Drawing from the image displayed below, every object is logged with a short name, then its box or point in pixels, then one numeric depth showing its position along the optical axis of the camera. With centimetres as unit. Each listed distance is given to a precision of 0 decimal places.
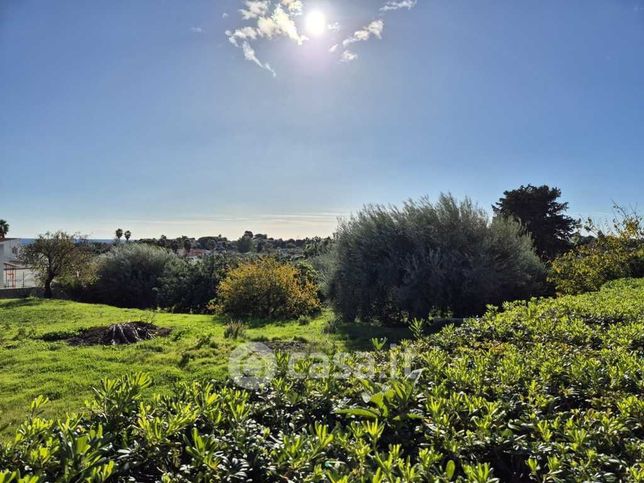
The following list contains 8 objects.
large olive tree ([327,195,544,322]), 998
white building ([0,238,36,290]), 2617
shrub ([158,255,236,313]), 1647
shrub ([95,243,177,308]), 1888
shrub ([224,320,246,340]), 925
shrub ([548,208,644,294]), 1062
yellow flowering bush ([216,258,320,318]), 1340
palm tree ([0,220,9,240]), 4355
